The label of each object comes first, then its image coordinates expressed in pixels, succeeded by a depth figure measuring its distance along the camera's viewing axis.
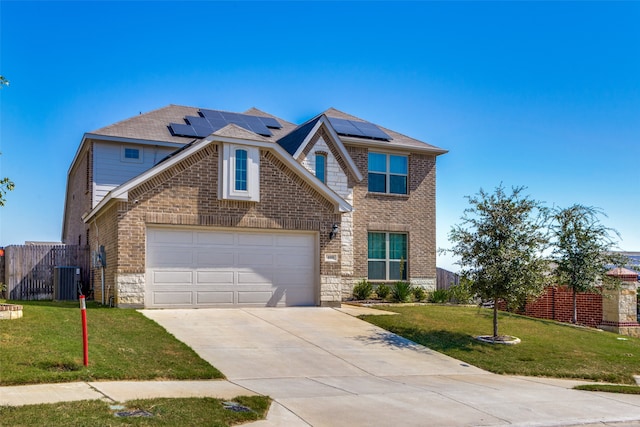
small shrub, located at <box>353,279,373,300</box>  24.00
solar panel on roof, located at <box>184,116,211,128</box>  26.89
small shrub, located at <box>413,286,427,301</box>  25.27
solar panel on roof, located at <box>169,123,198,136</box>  25.53
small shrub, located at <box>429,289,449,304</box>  24.86
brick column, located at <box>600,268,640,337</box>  23.41
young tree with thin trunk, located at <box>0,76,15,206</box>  11.45
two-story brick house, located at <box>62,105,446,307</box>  18.06
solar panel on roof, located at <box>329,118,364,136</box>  25.26
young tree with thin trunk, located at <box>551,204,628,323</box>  22.67
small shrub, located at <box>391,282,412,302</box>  24.09
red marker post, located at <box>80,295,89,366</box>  10.57
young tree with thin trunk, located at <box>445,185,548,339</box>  17.12
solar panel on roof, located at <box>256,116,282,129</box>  28.56
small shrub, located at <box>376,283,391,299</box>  24.42
